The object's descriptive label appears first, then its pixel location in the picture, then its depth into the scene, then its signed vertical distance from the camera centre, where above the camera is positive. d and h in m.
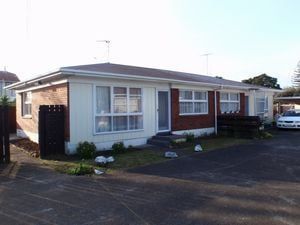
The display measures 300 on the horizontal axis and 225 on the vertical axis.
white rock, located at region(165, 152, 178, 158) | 11.27 -1.56
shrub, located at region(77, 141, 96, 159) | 11.29 -1.38
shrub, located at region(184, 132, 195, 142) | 15.21 -1.30
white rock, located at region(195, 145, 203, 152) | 12.52 -1.49
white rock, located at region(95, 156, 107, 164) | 9.74 -1.49
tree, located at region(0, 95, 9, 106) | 23.11 +0.82
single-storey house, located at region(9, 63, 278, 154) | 12.07 +0.34
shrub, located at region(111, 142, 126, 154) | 12.39 -1.44
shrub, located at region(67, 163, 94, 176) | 8.76 -1.63
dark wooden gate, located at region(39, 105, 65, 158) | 11.43 -0.68
